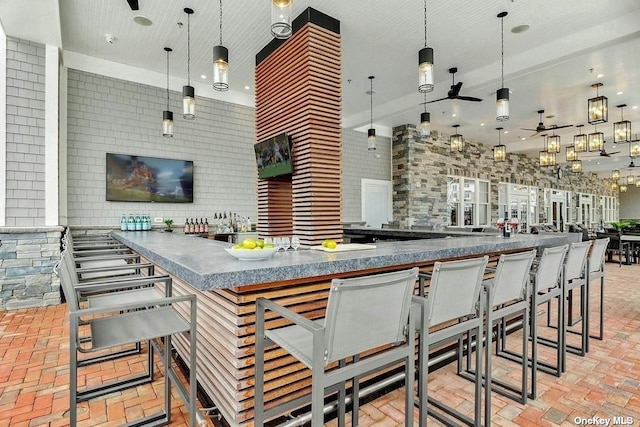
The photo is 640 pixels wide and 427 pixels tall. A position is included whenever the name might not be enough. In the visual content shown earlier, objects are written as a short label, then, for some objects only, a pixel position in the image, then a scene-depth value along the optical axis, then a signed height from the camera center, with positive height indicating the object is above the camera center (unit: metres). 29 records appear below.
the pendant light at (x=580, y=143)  7.76 +1.60
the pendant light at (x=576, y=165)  10.14 +1.43
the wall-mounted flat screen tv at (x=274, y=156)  4.67 +0.85
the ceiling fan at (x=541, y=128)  7.69 +1.92
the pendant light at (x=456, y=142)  8.40 +1.76
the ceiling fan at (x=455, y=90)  5.91 +2.25
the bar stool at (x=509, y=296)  2.08 -0.55
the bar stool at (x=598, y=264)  3.33 -0.51
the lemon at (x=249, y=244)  1.91 -0.16
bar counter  1.67 -0.48
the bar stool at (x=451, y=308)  1.69 -0.51
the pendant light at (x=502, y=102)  4.59 +1.50
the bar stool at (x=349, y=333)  1.31 -0.51
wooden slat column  4.40 +1.21
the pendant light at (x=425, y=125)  6.34 +1.64
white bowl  1.87 -0.21
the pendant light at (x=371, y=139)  7.41 +1.62
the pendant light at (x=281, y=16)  2.38 +1.40
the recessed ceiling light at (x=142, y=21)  4.66 +2.69
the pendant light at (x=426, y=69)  3.56 +1.52
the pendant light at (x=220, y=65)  3.47 +1.52
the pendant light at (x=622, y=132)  7.08 +1.69
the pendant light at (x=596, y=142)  7.26 +1.53
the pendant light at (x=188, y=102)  4.34 +1.44
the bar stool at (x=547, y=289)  2.53 -0.60
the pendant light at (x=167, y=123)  5.12 +1.37
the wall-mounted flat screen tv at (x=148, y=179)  5.95 +0.65
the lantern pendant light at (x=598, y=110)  5.55 +1.69
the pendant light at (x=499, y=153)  9.05 +1.61
